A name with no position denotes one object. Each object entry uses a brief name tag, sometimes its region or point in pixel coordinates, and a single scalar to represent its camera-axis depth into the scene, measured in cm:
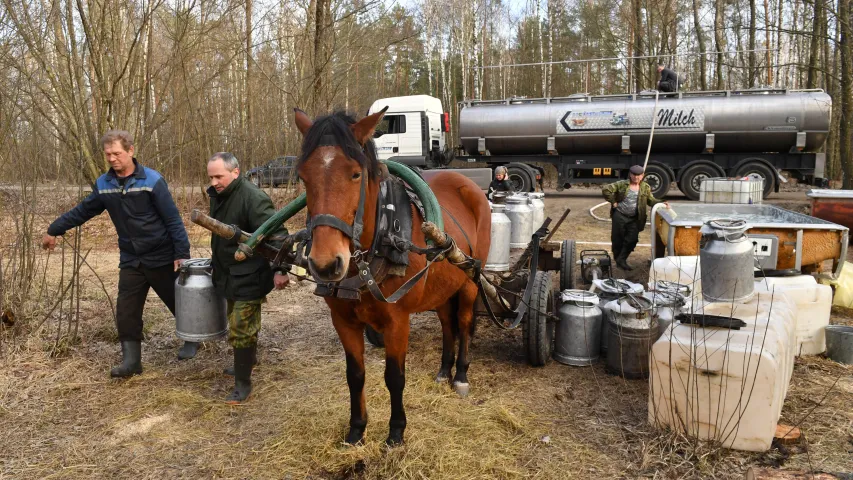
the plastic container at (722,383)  301
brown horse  230
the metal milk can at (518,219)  571
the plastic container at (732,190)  795
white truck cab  1789
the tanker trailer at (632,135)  1531
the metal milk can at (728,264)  386
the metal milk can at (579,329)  455
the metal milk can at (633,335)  422
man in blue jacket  398
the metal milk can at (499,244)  485
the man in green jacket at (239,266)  374
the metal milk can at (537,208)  607
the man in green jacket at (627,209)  786
